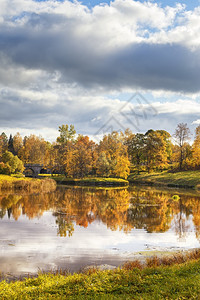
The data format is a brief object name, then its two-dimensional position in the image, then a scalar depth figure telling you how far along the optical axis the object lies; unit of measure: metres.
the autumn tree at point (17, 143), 131.75
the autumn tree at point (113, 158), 74.69
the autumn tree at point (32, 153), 123.06
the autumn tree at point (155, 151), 82.88
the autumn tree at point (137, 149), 88.31
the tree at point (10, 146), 123.15
